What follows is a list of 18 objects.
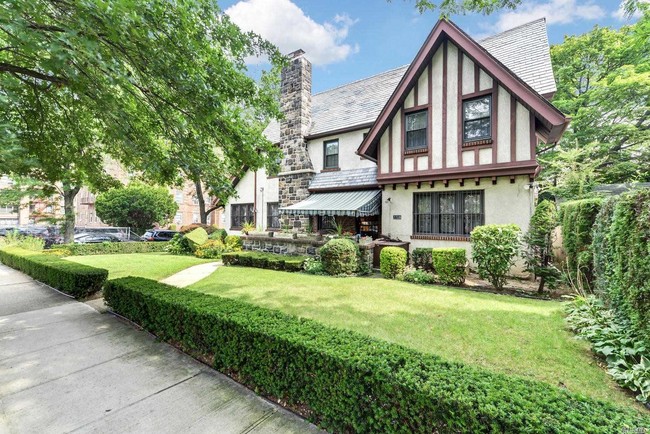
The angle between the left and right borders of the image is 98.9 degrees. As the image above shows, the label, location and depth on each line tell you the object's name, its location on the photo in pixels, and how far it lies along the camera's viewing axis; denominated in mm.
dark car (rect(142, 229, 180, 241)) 25531
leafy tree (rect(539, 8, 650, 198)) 17328
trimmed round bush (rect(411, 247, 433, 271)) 11172
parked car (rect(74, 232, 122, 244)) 22194
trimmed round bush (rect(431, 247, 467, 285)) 9562
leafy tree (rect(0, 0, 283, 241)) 4738
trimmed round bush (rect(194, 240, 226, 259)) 17689
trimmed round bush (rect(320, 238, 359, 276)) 11266
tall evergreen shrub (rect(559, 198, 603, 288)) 7195
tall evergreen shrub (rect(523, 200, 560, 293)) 8523
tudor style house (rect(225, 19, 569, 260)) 10984
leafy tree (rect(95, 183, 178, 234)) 29719
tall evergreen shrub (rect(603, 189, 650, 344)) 4184
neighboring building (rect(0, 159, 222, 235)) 43809
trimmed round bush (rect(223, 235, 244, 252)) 18275
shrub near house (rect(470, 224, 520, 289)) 8695
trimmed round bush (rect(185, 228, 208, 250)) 18906
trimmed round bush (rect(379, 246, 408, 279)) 10773
